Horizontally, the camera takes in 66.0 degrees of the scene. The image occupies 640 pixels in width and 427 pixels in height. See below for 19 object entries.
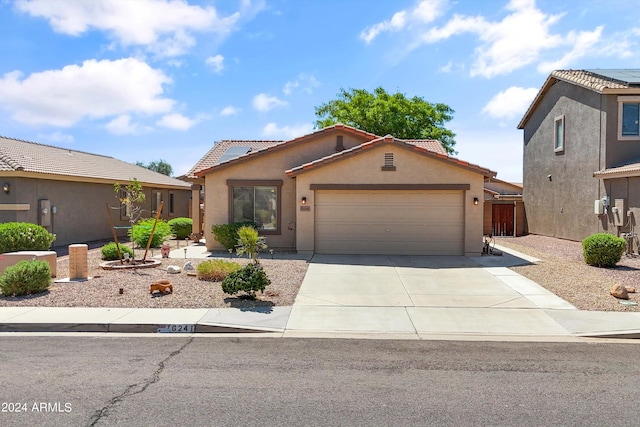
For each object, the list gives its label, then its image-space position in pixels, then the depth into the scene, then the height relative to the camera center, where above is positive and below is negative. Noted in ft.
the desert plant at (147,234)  54.65 -2.70
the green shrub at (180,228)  76.28 -2.84
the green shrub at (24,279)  32.63 -4.64
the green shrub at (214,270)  38.63 -4.75
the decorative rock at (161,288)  33.76 -5.37
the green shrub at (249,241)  36.58 -2.33
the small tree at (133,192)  46.70 +1.79
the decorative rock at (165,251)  52.26 -4.39
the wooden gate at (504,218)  89.35 -1.32
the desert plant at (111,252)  47.24 -4.06
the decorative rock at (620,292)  33.09 -5.45
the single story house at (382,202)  53.98 +0.94
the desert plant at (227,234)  56.07 -2.75
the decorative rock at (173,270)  41.47 -5.07
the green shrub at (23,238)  46.98 -2.78
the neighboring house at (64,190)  57.00 +2.70
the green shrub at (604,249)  44.62 -3.46
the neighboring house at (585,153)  58.49 +7.82
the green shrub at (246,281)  31.17 -4.56
